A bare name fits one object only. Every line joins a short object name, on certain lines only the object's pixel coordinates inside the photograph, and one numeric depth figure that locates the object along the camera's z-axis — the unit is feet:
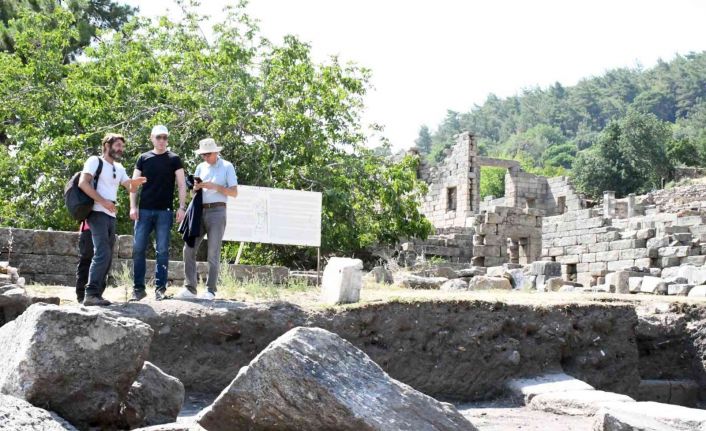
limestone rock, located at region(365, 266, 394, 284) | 44.04
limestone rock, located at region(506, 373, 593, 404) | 27.84
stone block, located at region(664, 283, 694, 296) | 52.01
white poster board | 34.86
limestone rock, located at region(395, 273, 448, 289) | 43.73
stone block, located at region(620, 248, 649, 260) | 69.51
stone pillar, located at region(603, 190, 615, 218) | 121.60
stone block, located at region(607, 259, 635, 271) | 70.95
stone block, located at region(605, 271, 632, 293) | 57.67
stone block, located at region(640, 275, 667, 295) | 54.97
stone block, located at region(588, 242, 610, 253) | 74.84
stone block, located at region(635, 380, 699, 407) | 31.83
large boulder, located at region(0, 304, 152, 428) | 17.52
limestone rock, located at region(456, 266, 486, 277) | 65.71
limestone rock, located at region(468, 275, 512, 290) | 46.78
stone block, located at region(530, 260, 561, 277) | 65.20
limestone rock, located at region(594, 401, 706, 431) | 17.25
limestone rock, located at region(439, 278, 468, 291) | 44.86
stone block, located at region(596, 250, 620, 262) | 73.15
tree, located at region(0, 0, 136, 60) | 84.07
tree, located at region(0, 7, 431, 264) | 55.93
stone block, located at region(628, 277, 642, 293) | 58.65
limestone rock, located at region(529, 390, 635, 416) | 25.32
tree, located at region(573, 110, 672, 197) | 184.44
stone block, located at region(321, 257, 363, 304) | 28.40
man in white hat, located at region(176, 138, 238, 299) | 27.99
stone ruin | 64.59
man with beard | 25.04
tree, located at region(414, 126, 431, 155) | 473.67
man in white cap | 27.12
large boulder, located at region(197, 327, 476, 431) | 16.05
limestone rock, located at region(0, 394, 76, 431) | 14.96
